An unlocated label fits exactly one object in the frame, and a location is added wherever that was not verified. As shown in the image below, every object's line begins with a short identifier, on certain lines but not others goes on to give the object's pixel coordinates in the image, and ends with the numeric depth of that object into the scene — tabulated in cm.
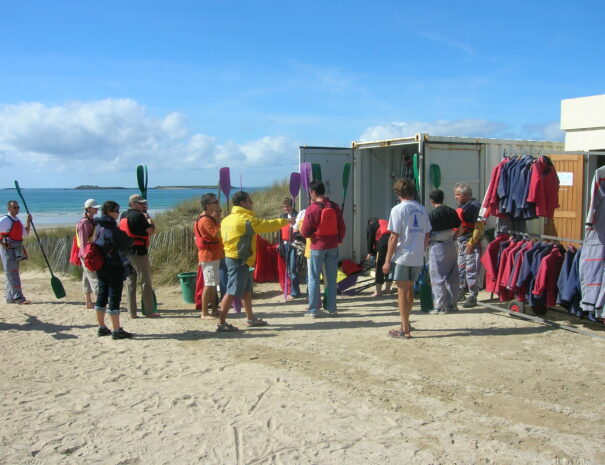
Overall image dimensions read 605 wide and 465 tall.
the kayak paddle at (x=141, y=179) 785
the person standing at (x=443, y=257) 686
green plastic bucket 834
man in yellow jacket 624
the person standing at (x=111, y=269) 604
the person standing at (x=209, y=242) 689
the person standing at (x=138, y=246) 701
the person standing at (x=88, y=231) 724
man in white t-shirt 579
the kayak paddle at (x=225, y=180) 854
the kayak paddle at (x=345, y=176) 963
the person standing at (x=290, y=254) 859
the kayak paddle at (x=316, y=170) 945
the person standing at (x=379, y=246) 809
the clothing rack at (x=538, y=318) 580
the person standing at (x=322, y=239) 690
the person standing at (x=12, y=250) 838
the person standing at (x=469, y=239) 718
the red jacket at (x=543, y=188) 636
